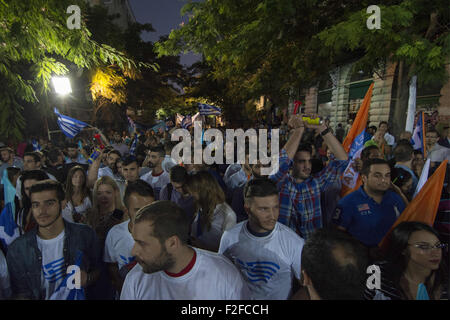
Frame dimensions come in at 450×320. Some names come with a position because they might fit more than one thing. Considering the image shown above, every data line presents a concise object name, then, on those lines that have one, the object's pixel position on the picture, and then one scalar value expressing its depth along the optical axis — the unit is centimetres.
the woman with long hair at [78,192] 394
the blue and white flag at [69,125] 702
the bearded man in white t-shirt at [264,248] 231
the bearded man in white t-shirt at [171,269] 179
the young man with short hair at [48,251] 245
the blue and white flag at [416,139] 646
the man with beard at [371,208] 297
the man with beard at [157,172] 508
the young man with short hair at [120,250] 273
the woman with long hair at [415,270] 207
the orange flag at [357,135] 492
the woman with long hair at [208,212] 310
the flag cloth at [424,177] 325
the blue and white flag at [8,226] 307
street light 641
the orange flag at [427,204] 276
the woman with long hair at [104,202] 364
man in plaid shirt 321
